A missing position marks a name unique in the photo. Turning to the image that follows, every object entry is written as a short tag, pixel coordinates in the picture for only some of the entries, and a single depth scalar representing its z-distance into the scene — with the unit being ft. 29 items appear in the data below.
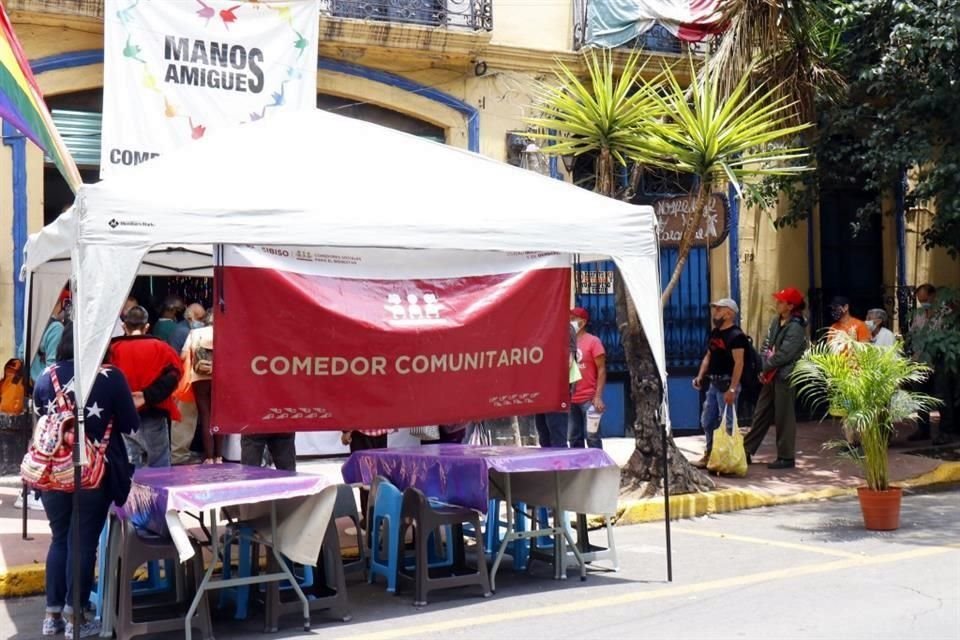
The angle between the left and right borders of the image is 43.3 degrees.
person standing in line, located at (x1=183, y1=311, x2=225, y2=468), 35.58
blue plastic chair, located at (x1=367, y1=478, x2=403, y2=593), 26.21
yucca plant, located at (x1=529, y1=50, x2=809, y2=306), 33.86
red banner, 25.09
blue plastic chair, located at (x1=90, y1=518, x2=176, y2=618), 23.49
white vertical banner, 40.52
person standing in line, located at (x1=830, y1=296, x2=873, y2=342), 42.37
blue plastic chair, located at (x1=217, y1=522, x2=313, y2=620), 24.08
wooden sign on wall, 37.35
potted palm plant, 31.40
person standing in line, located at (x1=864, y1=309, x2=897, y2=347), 45.50
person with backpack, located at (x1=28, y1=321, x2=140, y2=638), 22.13
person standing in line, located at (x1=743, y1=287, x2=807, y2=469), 41.37
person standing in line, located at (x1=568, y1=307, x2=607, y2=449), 38.27
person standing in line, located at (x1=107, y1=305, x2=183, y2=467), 29.40
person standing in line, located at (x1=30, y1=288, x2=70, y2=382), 35.73
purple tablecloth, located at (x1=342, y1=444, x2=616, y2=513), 25.53
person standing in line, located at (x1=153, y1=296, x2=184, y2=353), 41.34
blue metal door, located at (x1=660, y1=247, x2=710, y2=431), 52.29
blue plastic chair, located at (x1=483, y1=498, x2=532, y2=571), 28.53
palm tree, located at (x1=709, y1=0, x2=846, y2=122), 41.09
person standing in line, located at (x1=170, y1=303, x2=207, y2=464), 36.27
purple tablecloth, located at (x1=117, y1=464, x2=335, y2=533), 21.59
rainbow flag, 26.94
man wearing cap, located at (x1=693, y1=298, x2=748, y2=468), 40.55
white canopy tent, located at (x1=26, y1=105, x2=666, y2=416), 21.49
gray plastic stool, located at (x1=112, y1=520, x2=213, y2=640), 21.72
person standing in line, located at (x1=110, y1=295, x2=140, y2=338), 31.60
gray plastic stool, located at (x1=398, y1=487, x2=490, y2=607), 25.12
